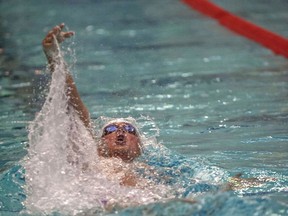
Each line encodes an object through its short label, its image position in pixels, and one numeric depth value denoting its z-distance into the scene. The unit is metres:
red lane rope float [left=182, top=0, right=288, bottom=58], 17.48
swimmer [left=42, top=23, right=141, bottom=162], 8.66
